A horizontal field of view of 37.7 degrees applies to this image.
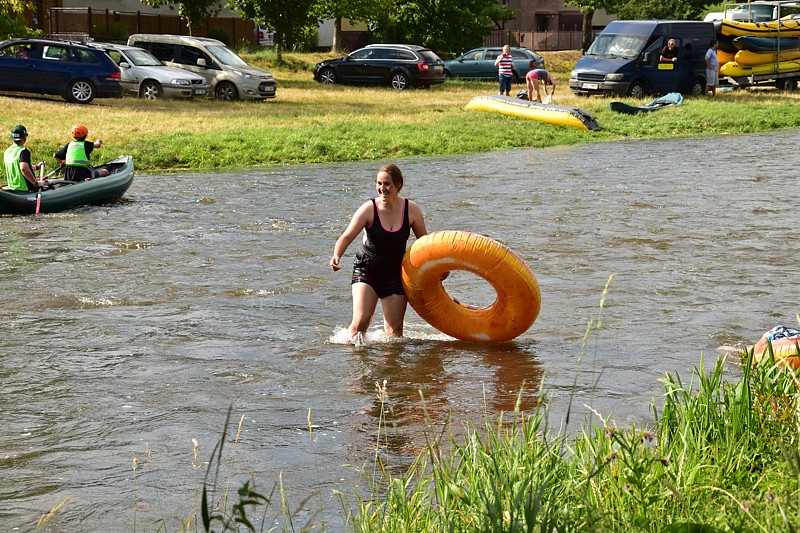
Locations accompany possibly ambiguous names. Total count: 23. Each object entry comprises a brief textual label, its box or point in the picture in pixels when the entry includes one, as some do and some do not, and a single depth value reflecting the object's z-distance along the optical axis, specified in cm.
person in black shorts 912
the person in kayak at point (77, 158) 1719
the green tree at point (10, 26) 3050
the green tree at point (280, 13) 4109
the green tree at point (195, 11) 4009
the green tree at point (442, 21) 5197
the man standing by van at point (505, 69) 3300
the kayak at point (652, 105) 3077
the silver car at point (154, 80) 3178
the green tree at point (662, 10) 6144
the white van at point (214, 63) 3300
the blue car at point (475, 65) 4616
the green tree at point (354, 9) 4700
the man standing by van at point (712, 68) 3522
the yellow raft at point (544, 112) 2792
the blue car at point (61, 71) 2956
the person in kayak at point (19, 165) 1605
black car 4062
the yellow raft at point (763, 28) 3820
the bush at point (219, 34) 5166
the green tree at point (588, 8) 5516
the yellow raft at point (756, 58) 3794
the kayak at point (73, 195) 1620
